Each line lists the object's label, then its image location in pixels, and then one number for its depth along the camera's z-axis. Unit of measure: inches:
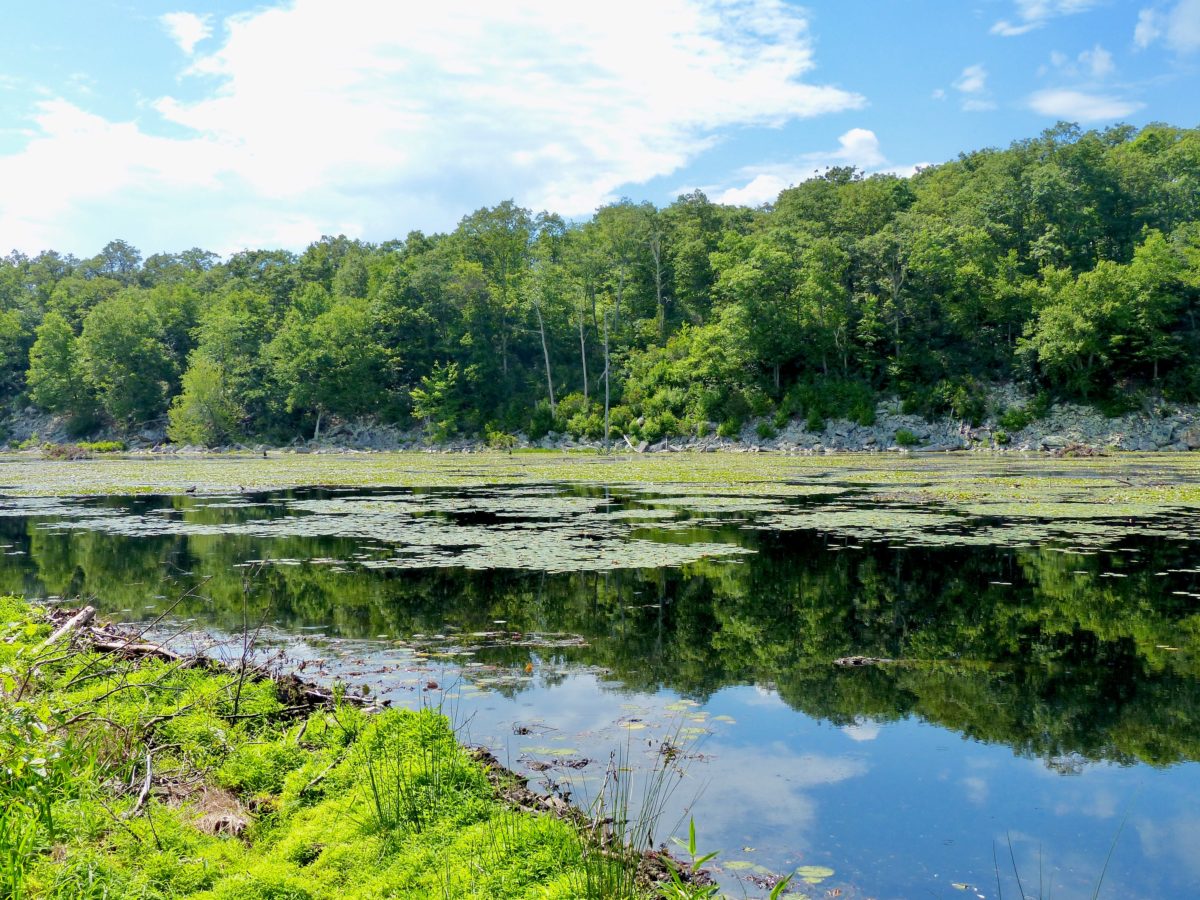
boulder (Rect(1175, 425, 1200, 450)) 1839.3
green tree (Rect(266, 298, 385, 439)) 2881.4
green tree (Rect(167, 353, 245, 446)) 2815.0
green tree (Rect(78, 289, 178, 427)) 3169.3
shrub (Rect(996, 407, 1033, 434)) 2023.9
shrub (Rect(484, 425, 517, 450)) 2699.3
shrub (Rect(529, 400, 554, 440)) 2755.9
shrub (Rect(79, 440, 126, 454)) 2866.6
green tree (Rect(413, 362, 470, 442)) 2819.9
